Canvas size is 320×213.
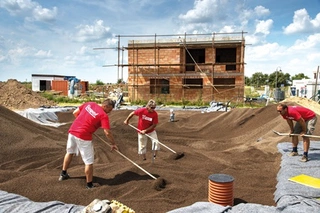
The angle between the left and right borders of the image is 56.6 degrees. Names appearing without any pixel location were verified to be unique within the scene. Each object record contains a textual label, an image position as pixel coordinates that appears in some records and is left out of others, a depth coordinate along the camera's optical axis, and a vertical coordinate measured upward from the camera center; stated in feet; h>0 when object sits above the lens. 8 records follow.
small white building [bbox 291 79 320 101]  79.02 -0.35
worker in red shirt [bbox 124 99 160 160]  21.01 -2.85
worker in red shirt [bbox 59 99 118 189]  15.14 -2.38
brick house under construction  73.99 +3.31
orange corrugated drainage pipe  12.52 -4.44
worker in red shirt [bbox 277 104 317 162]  19.44 -2.33
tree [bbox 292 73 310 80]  175.73 +6.42
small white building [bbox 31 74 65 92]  125.90 -0.15
